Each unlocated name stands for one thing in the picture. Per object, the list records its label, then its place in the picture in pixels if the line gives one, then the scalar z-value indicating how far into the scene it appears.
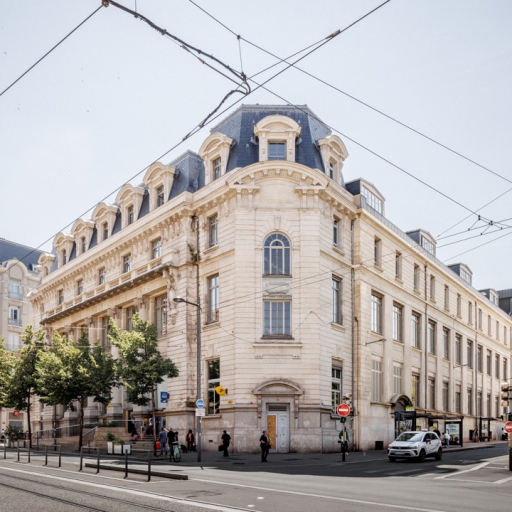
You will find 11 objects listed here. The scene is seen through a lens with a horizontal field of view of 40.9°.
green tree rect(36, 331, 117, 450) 42.09
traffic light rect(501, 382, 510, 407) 28.33
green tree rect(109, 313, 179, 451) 35.41
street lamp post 33.08
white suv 31.38
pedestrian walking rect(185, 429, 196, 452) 37.47
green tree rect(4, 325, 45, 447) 49.06
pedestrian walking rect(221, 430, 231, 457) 33.25
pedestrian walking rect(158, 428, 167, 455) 34.31
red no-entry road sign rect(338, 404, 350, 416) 31.41
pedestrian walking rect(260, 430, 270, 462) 30.19
